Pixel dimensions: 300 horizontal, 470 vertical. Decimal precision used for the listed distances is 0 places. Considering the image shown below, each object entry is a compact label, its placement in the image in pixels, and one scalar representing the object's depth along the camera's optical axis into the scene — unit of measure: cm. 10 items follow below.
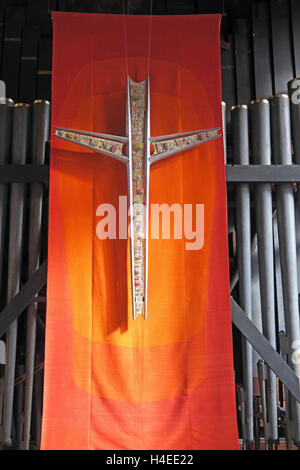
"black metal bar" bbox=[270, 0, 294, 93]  636
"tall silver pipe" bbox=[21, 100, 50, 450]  503
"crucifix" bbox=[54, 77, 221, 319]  507
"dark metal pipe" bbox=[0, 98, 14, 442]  538
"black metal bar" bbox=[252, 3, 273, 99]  639
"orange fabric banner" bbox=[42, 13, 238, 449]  477
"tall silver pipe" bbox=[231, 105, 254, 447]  514
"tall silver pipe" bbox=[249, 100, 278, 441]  509
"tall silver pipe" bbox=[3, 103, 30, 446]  502
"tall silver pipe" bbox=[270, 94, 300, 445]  513
